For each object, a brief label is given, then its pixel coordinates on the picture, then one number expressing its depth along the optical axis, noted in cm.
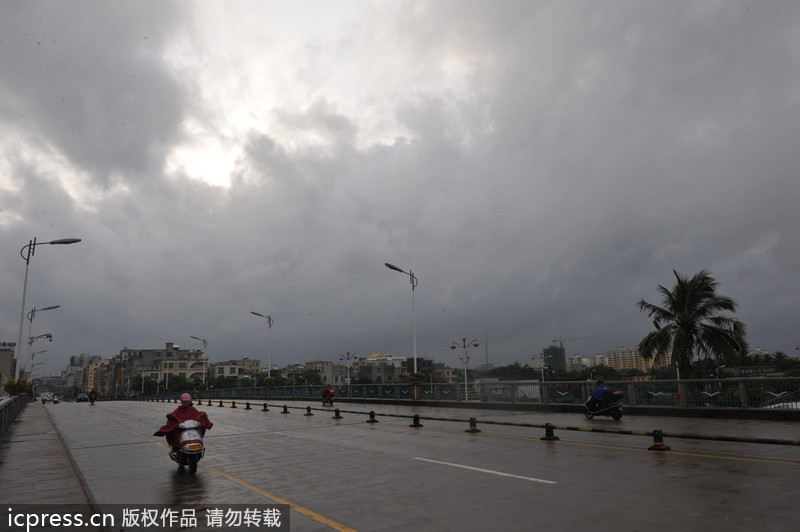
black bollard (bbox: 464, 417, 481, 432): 1603
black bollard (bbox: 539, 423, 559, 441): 1357
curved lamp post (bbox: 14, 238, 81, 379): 2929
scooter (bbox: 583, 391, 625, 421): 1852
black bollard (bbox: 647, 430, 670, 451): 1128
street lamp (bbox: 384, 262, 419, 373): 3647
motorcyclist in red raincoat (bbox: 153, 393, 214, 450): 1062
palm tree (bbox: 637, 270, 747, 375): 2628
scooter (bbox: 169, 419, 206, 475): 1031
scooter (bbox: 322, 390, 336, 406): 3494
